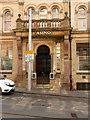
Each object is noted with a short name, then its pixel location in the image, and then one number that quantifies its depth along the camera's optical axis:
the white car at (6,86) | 6.57
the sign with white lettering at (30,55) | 7.57
